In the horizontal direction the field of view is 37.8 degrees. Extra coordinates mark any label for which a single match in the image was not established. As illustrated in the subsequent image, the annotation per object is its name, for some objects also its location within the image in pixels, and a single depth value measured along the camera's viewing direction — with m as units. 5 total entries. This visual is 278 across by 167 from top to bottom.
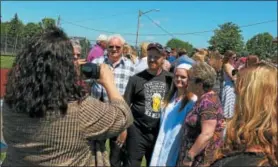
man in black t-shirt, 4.43
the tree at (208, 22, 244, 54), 53.91
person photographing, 2.08
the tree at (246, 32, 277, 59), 60.25
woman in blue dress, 3.49
